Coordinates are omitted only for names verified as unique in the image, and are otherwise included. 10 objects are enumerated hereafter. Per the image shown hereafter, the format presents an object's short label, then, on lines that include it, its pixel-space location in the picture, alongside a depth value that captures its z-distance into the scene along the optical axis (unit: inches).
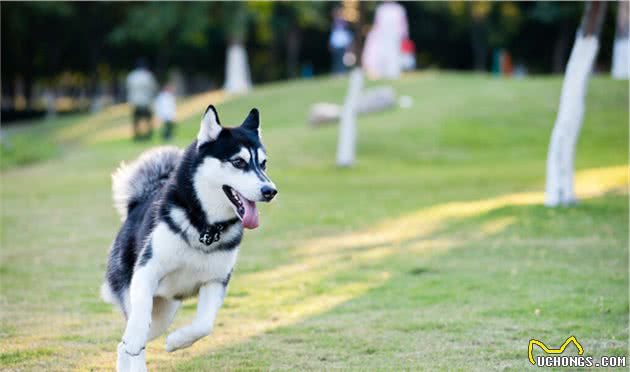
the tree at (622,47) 1055.6
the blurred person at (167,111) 1005.5
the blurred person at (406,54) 1271.8
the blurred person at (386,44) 1190.3
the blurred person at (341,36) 1279.5
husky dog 210.4
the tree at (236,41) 1457.9
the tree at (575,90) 486.9
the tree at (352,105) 780.0
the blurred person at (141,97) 1024.2
